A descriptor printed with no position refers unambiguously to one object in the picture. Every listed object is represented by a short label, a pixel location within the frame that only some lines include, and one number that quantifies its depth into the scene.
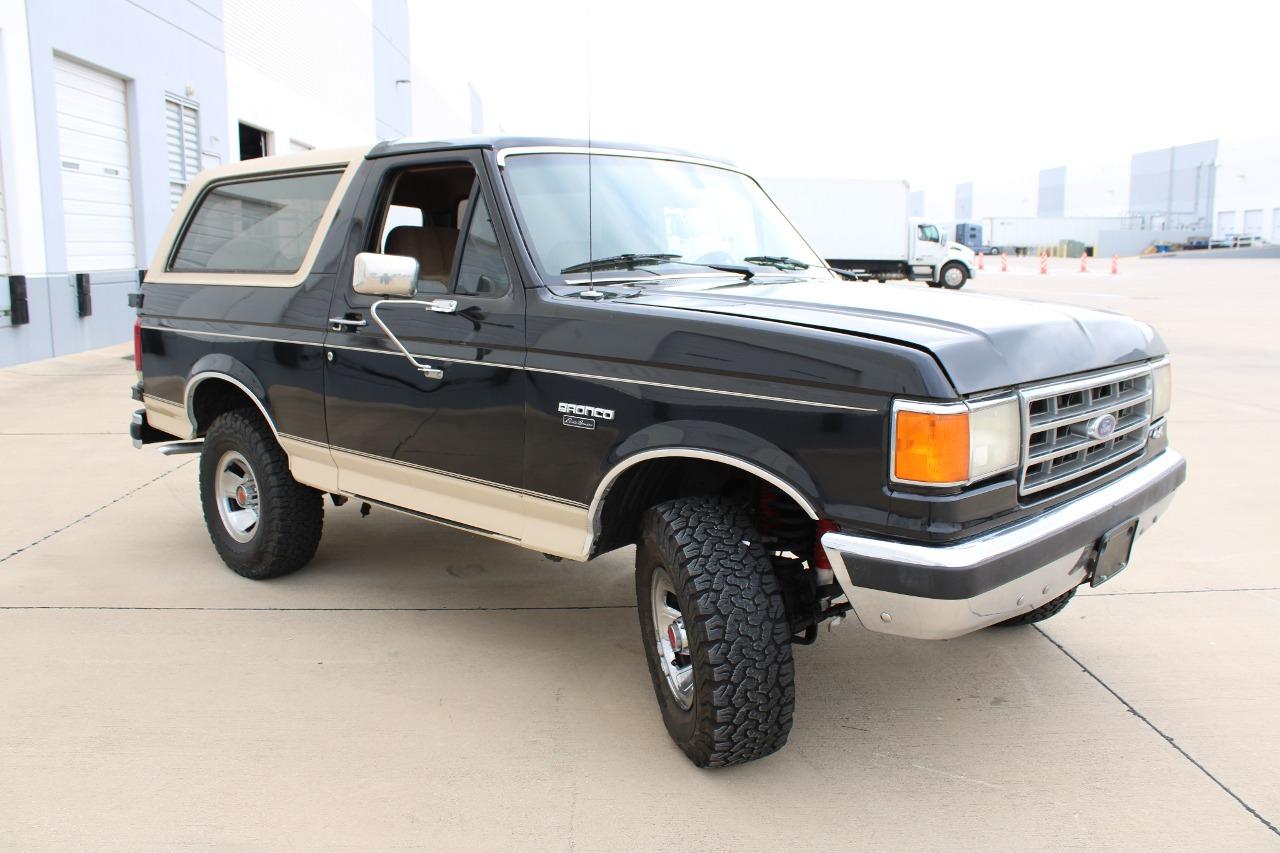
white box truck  33.41
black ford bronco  2.83
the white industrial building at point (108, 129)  11.95
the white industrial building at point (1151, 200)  77.69
